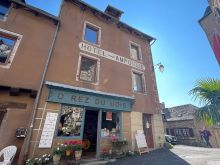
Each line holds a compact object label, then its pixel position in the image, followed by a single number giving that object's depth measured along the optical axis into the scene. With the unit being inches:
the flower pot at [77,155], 250.5
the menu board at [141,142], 339.3
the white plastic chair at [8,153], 203.6
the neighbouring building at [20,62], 239.6
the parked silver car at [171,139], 705.6
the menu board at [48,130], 245.8
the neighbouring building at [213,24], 189.5
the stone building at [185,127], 799.7
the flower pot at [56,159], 231.8
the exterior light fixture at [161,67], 465.4
